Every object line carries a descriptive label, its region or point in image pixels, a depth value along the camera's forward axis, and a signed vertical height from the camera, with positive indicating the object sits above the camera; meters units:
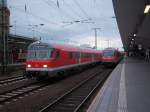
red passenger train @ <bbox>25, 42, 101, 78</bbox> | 17.91 -0.16
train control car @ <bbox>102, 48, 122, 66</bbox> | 35.84 -0.09
